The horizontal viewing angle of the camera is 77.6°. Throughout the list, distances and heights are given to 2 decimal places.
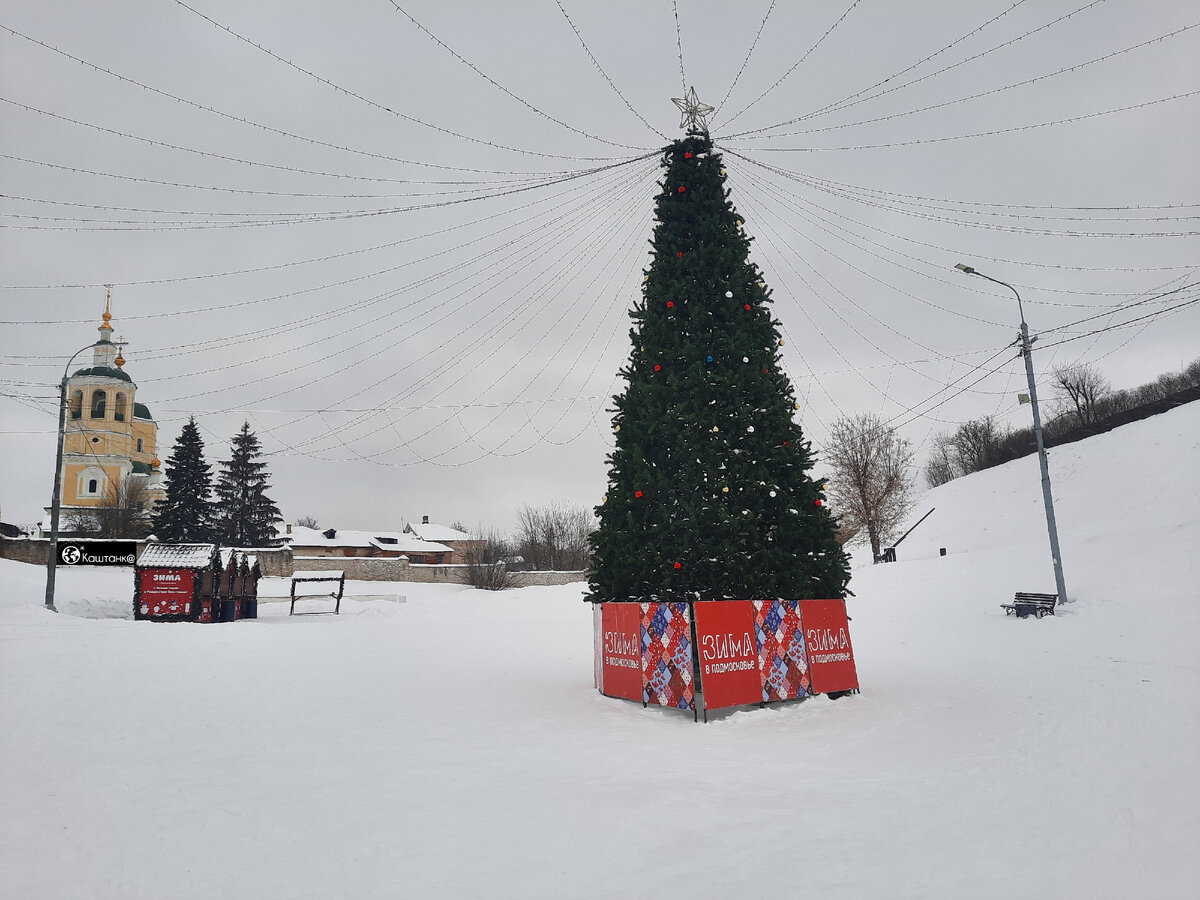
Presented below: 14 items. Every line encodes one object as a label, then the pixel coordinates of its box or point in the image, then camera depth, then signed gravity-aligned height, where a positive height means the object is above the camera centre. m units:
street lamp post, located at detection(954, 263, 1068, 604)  20.19 +2.87
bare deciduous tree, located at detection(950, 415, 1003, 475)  61.53 +10.48
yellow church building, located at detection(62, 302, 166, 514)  55.91 +11.23
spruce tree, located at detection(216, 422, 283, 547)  52.78 +6.12
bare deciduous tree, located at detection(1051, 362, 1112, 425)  61.75 +13.65
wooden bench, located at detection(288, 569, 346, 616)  42.84 -0.27
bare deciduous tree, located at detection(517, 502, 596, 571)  72.75 +3.55
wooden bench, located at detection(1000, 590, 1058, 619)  20.00 -1.33
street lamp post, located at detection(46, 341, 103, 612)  21.36 +2.97
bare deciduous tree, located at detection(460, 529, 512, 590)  47.94 +0.12
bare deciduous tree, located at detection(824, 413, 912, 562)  44.16 +4.93
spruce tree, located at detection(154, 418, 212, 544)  45.19 +5.50
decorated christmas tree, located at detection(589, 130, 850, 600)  11.11 +1.74
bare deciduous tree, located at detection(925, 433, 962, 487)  84.89 +10.61
